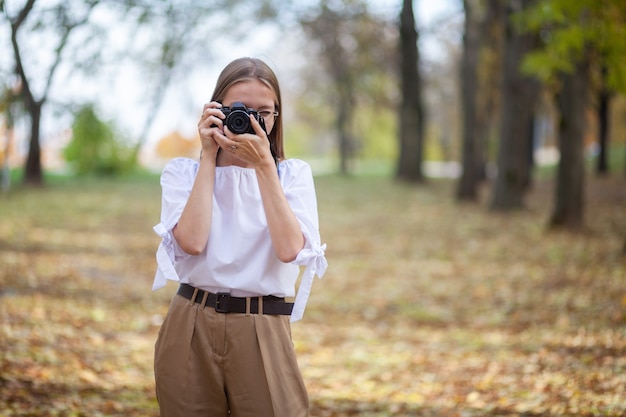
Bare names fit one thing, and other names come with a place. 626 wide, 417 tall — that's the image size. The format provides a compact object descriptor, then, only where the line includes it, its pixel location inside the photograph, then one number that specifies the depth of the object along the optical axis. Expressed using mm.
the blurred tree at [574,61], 9500
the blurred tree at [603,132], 24562
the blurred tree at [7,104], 9428
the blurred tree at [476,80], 19250
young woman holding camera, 2330
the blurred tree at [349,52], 26156
